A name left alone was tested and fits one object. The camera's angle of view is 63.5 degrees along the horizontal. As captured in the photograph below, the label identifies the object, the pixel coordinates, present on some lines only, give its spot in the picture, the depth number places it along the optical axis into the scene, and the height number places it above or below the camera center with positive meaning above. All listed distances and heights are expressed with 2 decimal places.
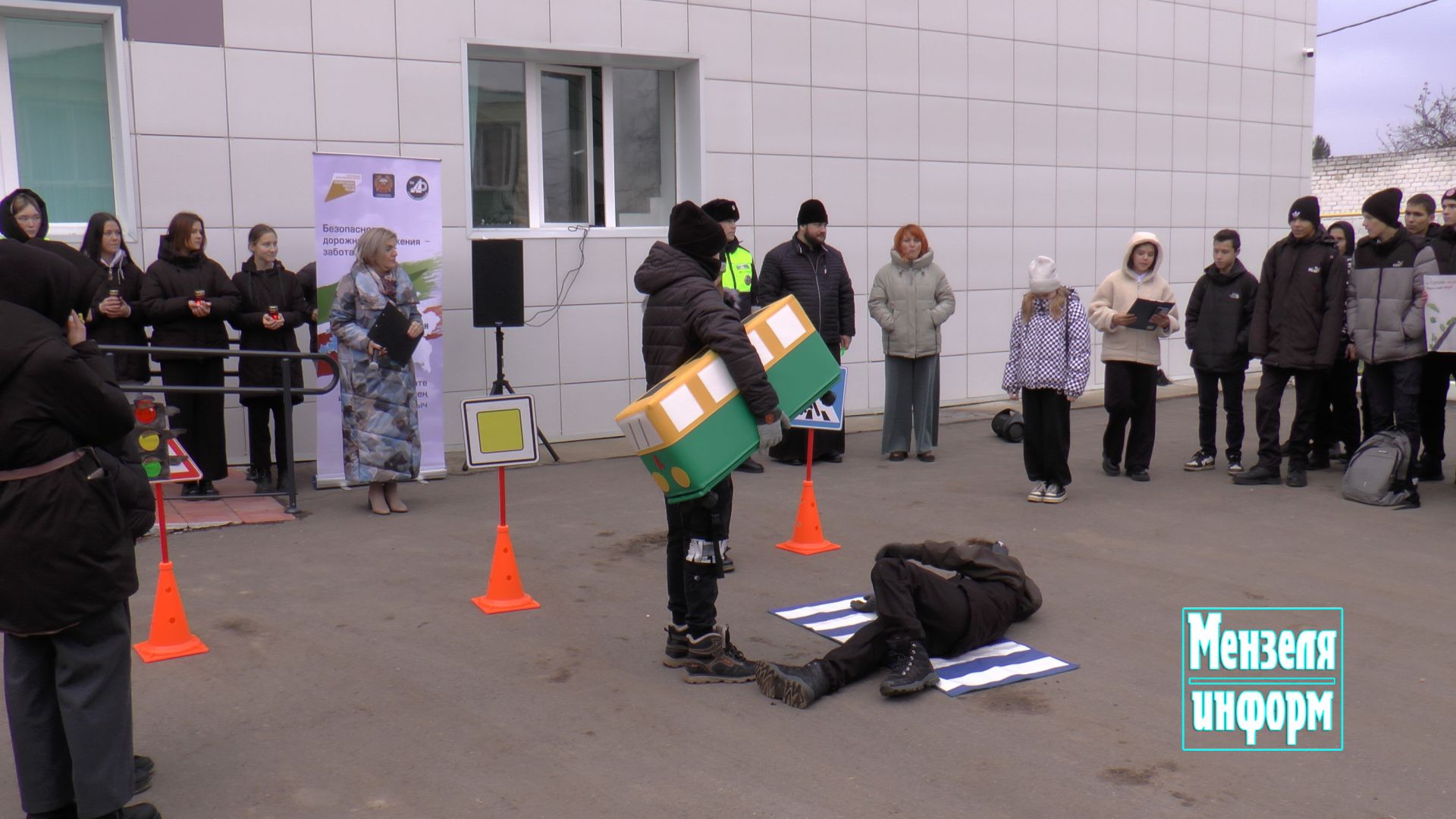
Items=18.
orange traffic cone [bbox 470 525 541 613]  5.89 -1.52
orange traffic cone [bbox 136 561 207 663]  5.22 -1.51
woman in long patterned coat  7.78 -0.62
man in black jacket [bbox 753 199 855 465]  9.76 -0.04
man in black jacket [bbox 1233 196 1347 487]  8.54 -0.34
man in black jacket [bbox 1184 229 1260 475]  9.16 -0.39
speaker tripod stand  9.57 -0.69
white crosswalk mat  4.79 -1.62
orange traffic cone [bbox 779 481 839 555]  7.07 -1.48
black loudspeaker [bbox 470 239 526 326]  9.35 +0.03
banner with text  8.63 +0.38
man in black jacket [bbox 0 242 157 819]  3.28 -0.76
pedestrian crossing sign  8.24 -0.93
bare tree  38.22 +4.94
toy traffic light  5.12 -0.65
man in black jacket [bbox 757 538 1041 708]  4.65 -1.42
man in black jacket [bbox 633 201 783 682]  4.84 -0.29
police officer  9.36 +0.07
